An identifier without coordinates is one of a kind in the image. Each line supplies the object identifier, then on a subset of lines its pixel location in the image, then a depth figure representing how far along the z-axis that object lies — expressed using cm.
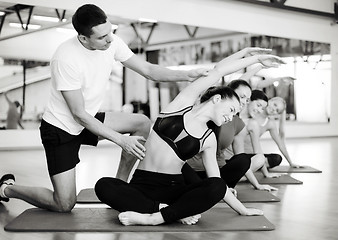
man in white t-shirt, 394
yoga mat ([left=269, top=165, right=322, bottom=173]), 766
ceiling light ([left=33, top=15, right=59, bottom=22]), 1082
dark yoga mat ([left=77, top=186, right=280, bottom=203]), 507
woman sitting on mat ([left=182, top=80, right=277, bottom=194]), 515
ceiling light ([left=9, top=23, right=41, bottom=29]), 1061
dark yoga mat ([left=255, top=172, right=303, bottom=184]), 645
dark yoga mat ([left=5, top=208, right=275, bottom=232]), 377
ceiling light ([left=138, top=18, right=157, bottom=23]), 1223
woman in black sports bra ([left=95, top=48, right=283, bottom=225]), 382
